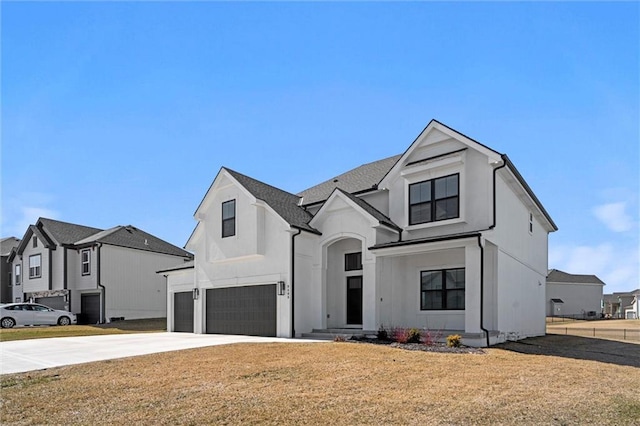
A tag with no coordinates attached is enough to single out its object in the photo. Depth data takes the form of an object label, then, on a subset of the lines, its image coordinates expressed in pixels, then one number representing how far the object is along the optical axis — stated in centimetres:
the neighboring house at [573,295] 5616
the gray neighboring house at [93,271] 3634
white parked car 2891
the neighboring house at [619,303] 7639
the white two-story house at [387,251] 1780
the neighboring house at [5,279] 4431
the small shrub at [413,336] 1569
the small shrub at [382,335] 1646
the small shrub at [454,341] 1482
